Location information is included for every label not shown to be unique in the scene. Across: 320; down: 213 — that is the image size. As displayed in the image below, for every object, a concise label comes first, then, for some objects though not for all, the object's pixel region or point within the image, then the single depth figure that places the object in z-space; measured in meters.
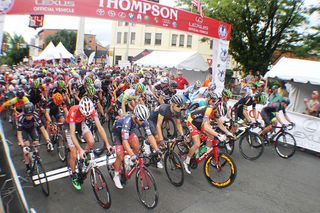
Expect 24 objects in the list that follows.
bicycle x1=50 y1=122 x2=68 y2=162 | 7.33
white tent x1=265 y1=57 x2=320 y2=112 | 11.59
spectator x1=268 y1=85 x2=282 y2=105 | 8.84
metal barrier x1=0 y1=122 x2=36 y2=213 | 2.99
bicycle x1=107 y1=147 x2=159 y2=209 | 5.00
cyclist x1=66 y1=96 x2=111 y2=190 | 5.49
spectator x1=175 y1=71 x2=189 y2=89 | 15.01
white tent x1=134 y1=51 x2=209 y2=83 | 19.73
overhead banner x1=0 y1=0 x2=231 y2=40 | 9.48
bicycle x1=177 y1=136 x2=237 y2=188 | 5.84
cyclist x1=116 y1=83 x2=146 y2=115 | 8.28
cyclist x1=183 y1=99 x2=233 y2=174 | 6.10
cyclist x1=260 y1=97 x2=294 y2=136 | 8.73
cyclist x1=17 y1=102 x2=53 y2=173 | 5.90
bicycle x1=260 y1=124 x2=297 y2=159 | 8.26
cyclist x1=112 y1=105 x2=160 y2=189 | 5.23
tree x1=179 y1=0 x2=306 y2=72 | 20.41
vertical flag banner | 13.88
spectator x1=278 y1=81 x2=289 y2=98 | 10.43
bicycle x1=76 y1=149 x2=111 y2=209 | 5.03
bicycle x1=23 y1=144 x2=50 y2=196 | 5.53
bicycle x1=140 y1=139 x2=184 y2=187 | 5.93
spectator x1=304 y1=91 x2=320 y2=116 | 9.56
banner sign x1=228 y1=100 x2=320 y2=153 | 9.04
